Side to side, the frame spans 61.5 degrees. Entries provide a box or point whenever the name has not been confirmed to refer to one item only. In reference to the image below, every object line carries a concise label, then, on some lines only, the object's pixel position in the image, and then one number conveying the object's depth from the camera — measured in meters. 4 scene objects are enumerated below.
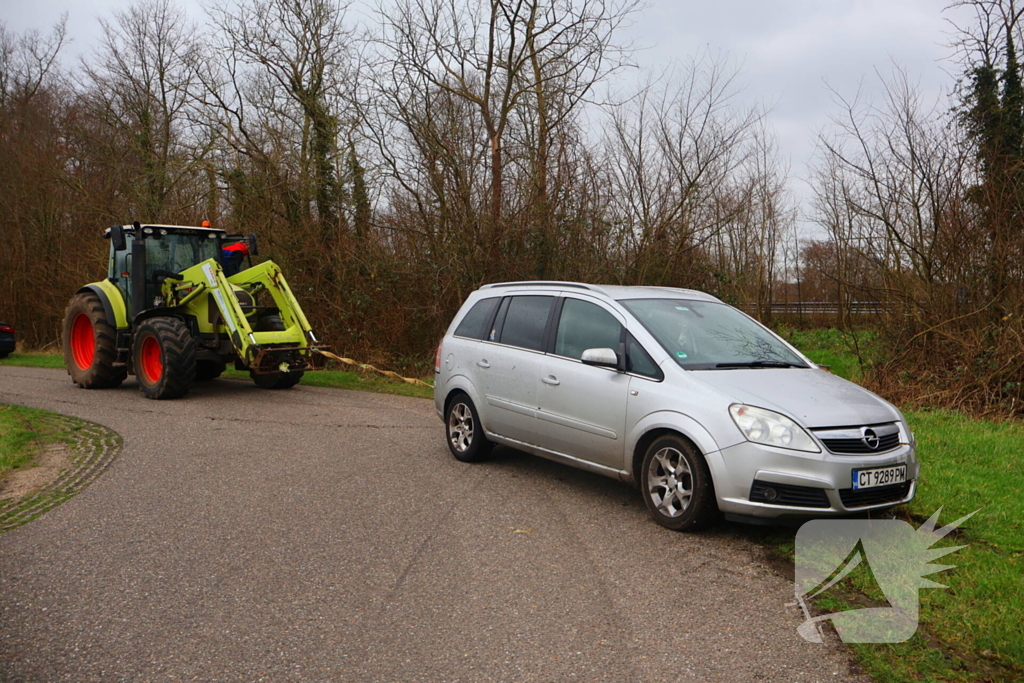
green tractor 13.13
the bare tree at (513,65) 16.31
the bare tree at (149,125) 21.20
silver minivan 5.46
